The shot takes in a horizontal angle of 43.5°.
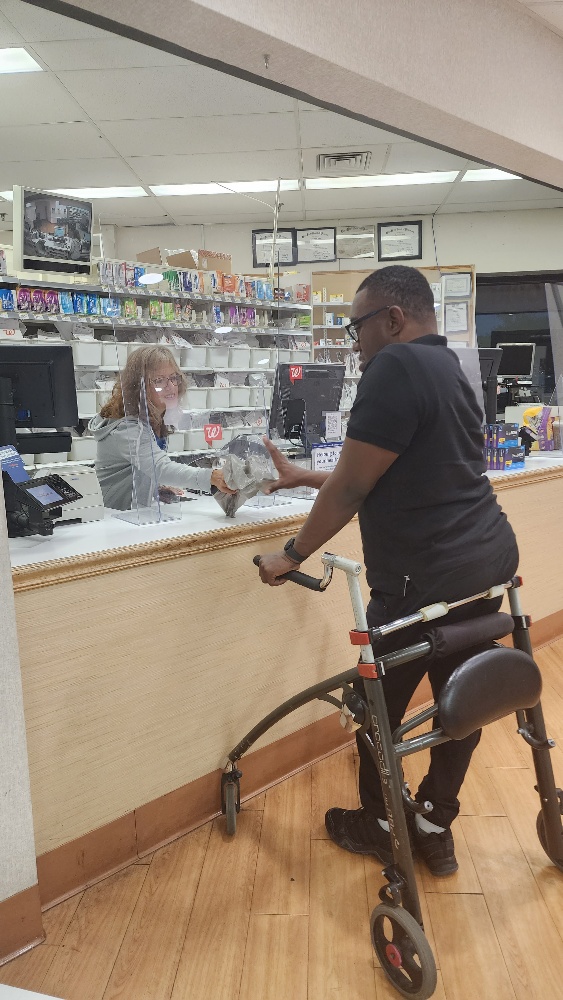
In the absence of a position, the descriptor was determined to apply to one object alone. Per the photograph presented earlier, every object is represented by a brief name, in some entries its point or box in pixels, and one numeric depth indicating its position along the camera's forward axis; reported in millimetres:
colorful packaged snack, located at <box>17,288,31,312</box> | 4898
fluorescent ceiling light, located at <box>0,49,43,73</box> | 4430
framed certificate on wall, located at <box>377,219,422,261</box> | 8836
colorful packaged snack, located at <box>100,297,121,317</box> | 5238
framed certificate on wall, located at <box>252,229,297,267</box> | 5111
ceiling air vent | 6559
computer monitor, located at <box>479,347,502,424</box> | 3648
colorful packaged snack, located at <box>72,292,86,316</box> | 5214
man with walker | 1449
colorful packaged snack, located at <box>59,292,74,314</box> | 5113
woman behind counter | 2066
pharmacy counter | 1658
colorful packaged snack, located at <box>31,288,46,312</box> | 4984
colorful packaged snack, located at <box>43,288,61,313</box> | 5031
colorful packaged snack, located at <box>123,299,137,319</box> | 5070
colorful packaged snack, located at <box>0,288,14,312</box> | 4797
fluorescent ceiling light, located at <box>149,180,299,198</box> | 7434
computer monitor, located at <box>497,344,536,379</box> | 4617
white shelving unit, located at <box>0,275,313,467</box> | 3523
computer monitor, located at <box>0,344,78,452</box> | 2070
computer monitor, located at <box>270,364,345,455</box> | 2543
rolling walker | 1406
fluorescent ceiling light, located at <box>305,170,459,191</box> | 7230
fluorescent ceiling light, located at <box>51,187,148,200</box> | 7645
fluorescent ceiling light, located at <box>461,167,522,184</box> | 7026
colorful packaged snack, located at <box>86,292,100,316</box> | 5258
